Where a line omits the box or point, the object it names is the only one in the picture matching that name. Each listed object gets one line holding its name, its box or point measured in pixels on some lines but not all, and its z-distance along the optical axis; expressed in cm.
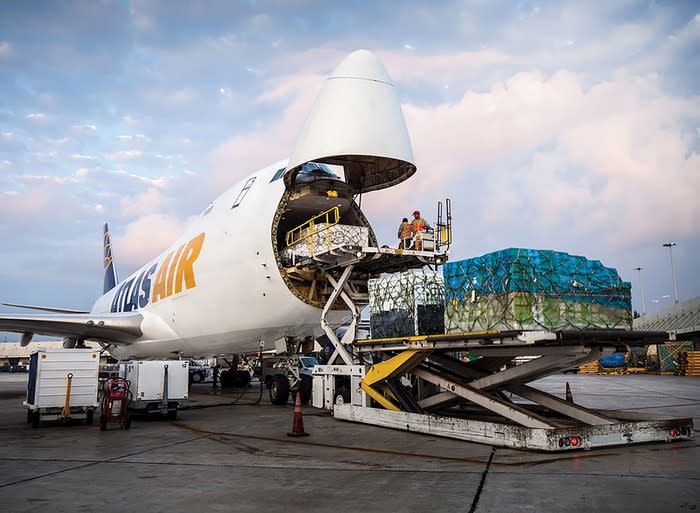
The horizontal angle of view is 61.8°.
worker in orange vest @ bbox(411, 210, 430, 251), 1415
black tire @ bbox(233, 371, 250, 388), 2802
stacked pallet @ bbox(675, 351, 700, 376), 3912
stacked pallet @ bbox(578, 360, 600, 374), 4825
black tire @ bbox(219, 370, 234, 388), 2798
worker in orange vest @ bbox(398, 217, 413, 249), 1423
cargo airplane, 1352
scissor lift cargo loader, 867
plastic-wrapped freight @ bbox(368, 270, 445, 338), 1155
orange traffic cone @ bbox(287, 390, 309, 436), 1046
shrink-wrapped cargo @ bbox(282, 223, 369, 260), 1375
